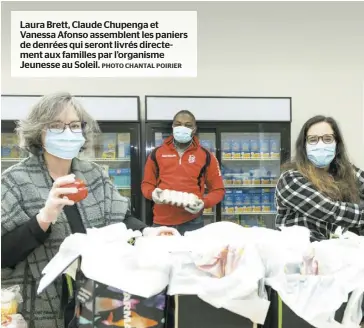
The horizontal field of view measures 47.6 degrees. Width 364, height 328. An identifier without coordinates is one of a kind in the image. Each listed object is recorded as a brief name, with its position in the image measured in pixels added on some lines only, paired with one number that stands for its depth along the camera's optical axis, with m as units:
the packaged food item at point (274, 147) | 4.53
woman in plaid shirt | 1.64
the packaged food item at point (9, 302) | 1.01
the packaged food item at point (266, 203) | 4.55
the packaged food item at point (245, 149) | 4.51
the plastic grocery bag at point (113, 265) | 0.90
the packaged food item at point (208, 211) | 4.46
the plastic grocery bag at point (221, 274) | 0.89
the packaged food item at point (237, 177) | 4.50
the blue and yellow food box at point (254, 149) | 4.53
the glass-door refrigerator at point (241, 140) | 4.17
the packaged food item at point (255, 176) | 4.53
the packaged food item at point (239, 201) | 4.49
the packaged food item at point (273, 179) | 4.55
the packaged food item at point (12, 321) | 0.97
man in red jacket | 3.35
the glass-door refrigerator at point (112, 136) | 4.05
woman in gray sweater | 1.15
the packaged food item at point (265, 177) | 4.54
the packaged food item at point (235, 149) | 4.48
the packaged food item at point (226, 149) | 4.46
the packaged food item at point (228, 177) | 4.49
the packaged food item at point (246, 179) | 4.52
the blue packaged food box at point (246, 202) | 4.51
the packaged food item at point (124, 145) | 4.37
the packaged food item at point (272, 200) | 4.54
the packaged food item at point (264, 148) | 4.54
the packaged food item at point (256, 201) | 4.54
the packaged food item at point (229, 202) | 4.47
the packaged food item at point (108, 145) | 4.41
